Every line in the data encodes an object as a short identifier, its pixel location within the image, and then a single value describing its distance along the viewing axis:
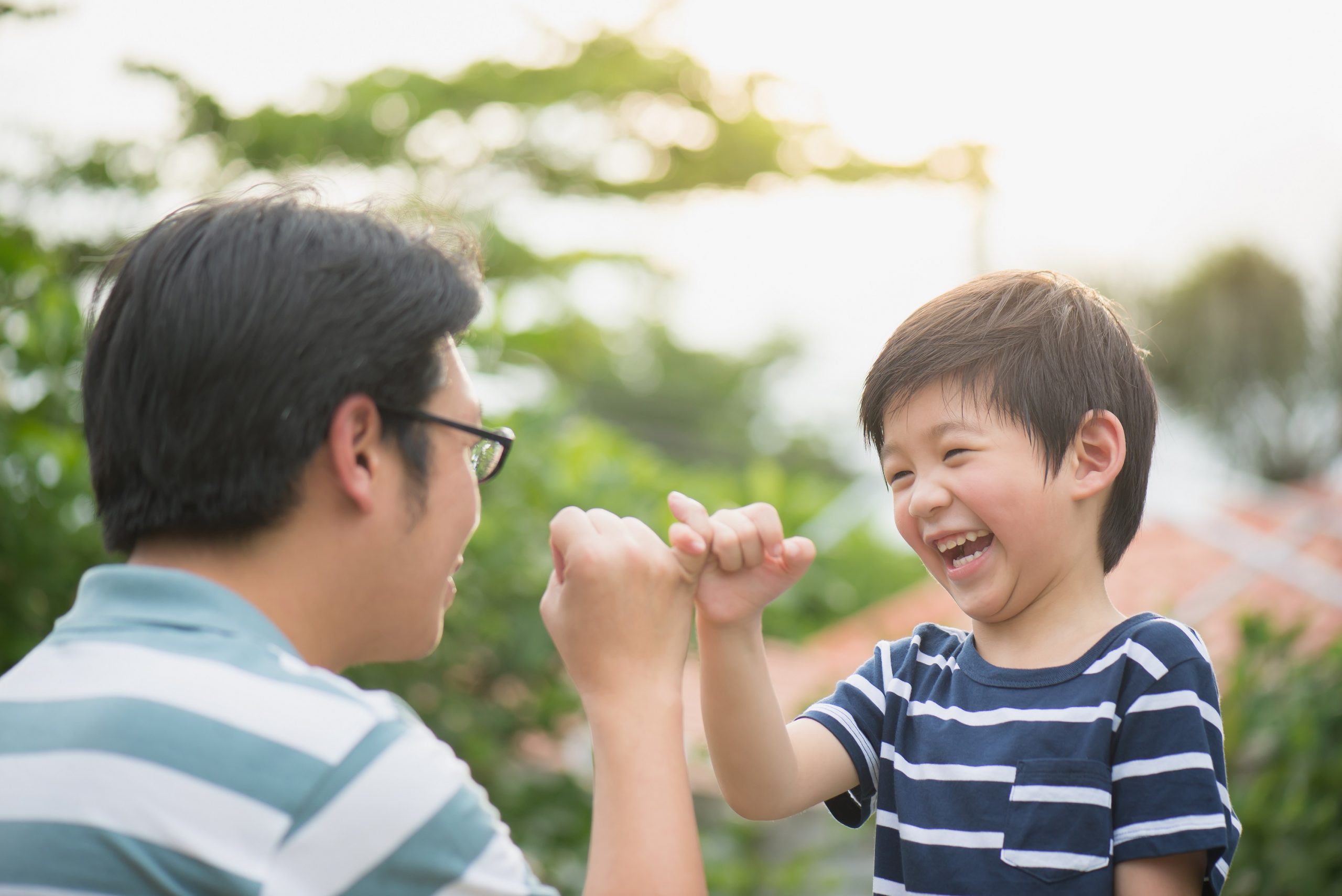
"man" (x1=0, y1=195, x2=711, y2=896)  1.08
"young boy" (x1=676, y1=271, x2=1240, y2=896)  1.43
